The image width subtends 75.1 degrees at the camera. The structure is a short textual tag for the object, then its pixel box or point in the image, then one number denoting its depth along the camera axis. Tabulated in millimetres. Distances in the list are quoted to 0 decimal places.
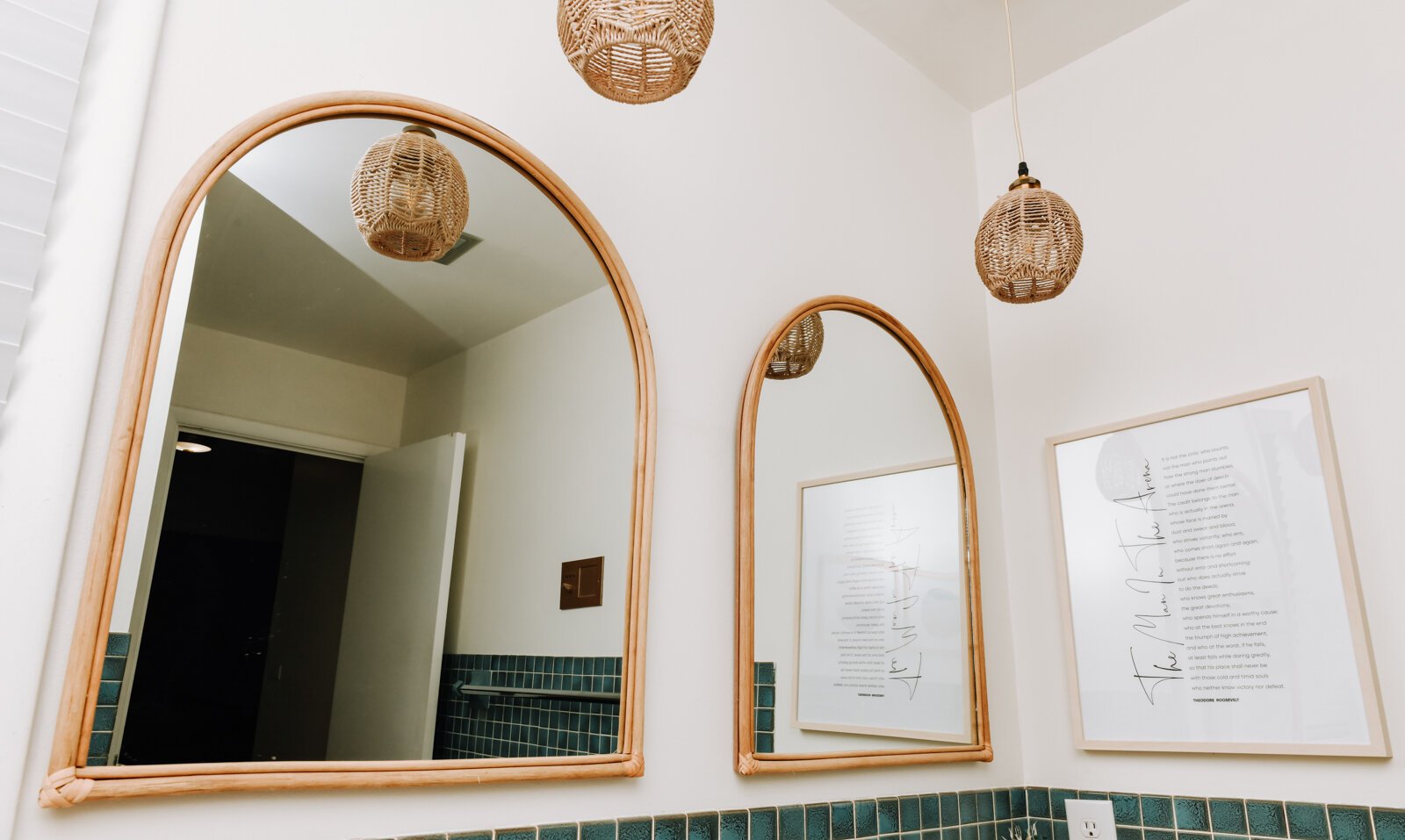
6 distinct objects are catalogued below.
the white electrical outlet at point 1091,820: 1787
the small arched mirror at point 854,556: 1551
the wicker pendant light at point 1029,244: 1598
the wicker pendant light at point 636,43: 996
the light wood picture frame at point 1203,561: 1575
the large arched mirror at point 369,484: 990
